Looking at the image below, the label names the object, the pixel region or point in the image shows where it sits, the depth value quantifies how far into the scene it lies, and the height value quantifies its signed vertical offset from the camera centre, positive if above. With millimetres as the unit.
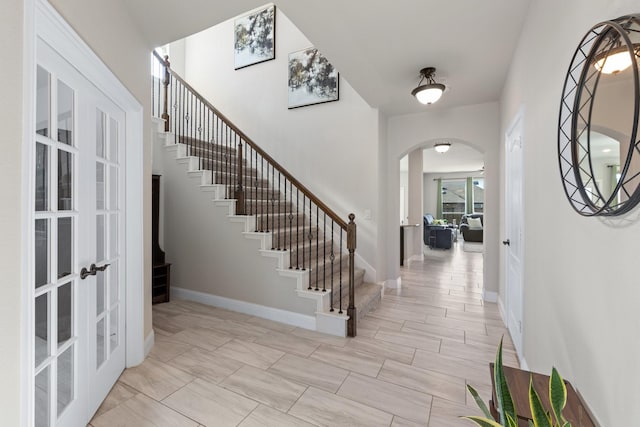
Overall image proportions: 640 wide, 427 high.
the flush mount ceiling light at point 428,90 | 3008 +1277
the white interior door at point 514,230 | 2547 -169
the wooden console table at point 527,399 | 1042 -741
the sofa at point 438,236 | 8867 -730
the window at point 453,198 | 13570 +659
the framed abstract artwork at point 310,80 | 4613 +2162
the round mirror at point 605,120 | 865 +324
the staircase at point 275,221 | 3148 -118
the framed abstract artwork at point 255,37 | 5242 +3264
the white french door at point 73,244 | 1384 -180
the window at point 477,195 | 13227 +780
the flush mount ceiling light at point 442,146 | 5398 +1277
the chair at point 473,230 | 10102 -632
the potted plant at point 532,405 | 796 -553
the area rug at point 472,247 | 8711 -1111
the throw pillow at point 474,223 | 10297 -395
